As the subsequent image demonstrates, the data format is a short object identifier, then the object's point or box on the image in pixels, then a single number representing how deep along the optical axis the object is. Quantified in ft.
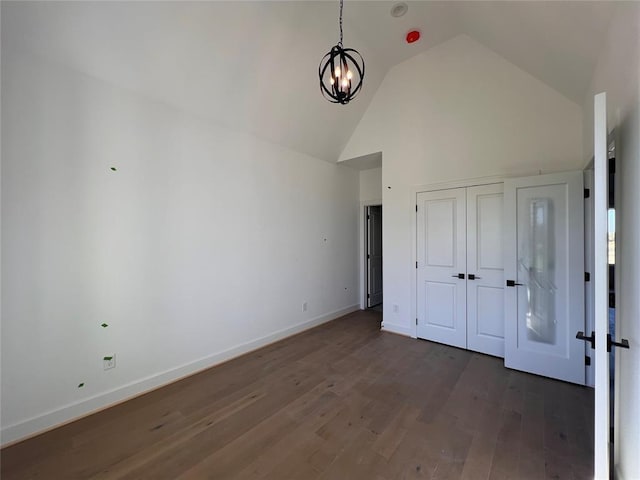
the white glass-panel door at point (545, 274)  9.13
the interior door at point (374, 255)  19.11
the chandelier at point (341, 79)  6.40
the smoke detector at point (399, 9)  10.08
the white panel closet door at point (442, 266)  12.05
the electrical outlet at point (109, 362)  8.15
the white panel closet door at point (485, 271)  11.09
